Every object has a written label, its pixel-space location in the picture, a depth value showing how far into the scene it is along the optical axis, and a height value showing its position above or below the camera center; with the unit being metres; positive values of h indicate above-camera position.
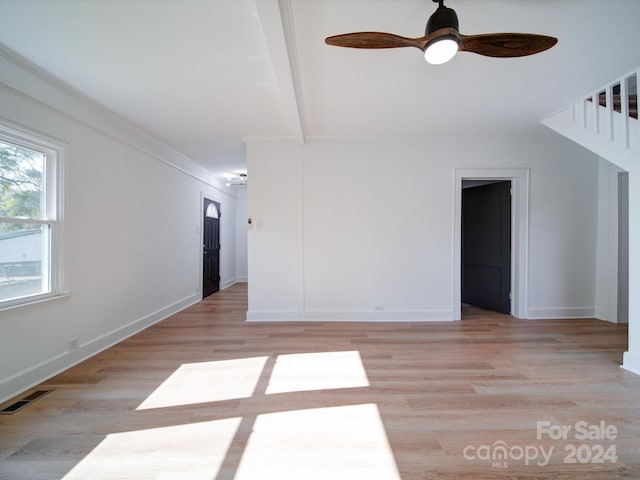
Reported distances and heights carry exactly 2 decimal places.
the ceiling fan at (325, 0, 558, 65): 1.71 +1.23
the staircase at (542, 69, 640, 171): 2.71 +1.23
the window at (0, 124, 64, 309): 2.34 +0.18
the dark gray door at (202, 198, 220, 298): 6.25 -0.24
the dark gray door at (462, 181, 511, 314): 4.65 -0.12
